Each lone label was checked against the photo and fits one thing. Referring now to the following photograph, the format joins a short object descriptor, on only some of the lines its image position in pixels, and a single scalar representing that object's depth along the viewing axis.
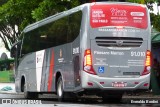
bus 16.09
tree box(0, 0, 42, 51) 25.48
